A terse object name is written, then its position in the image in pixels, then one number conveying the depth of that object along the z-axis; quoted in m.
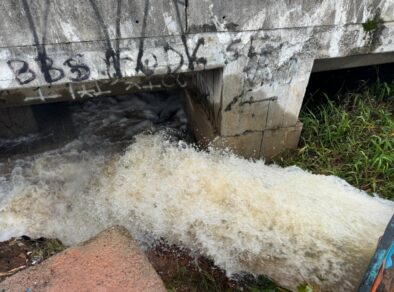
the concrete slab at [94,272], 2.05
